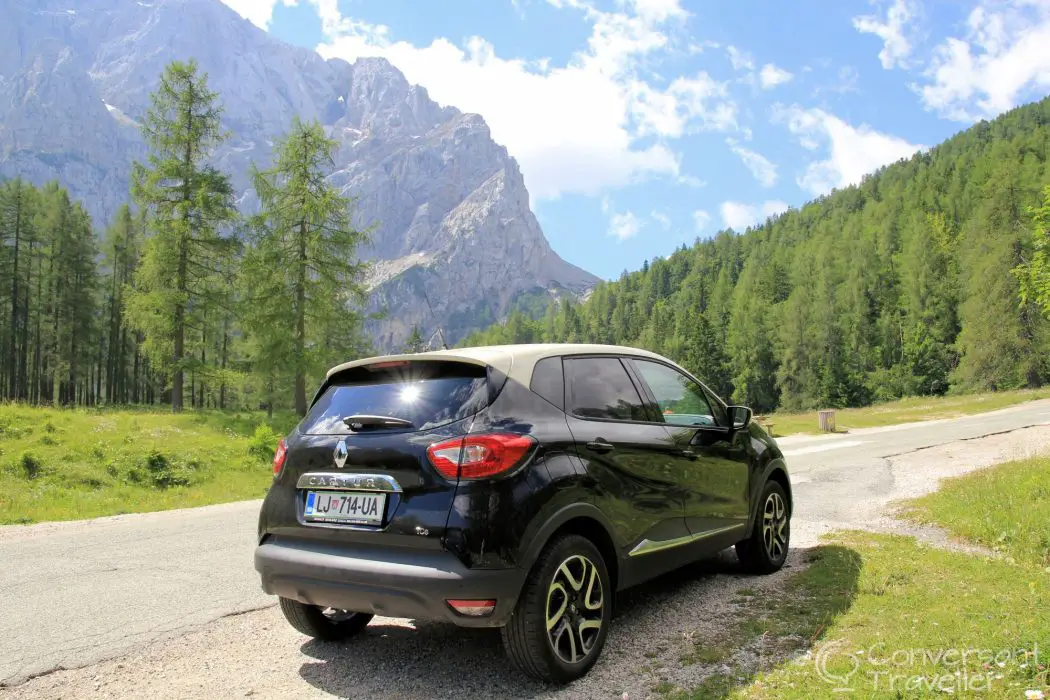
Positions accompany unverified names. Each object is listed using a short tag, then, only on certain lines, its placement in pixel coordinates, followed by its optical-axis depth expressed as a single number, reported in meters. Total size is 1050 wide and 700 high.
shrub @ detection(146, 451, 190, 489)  11.95
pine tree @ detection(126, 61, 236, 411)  24.20
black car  3.02
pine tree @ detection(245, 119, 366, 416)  24.53
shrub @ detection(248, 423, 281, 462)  14.45
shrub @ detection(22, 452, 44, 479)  11.09
